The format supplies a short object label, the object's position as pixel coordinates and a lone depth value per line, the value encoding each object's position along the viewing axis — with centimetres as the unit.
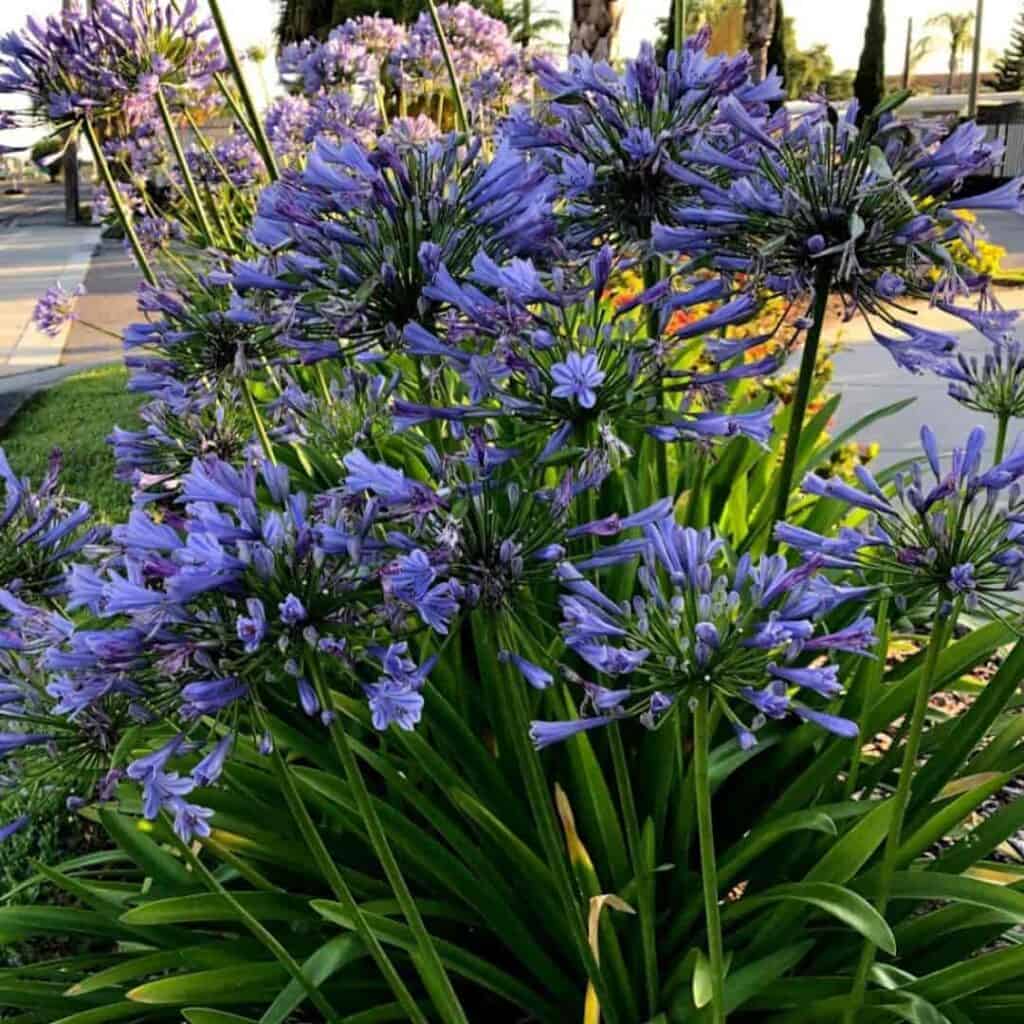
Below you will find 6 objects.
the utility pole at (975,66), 2892
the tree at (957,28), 6832
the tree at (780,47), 2446
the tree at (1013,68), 4809
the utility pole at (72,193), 2767
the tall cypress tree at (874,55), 2694
